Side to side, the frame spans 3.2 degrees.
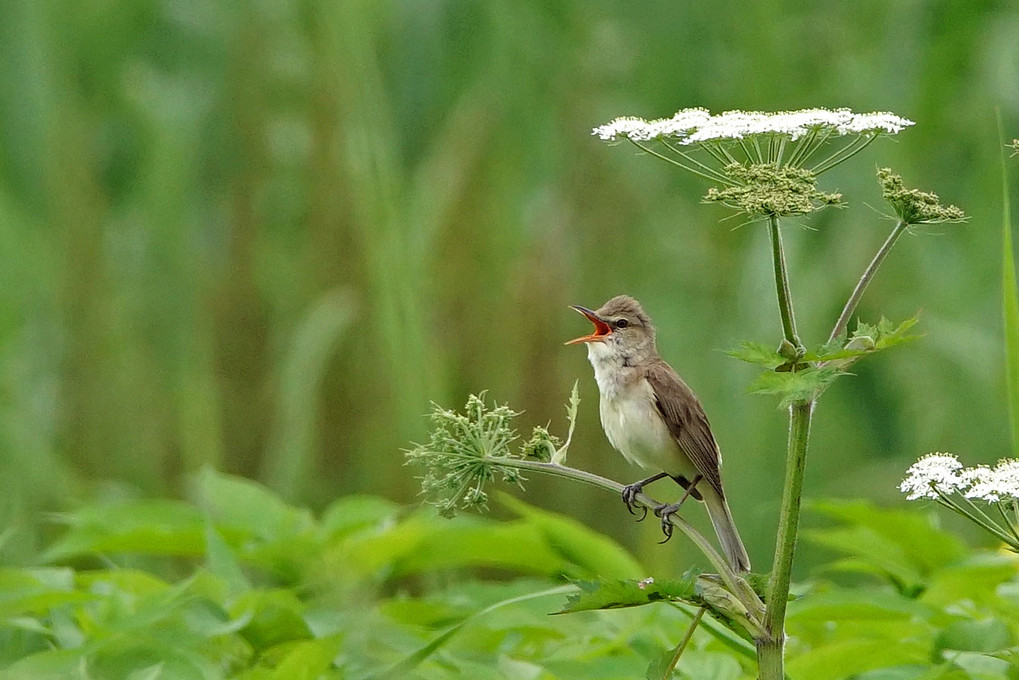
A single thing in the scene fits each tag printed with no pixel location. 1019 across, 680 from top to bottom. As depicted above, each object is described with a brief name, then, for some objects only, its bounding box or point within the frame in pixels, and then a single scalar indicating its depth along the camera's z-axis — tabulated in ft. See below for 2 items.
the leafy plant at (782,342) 31.41
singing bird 32.51
